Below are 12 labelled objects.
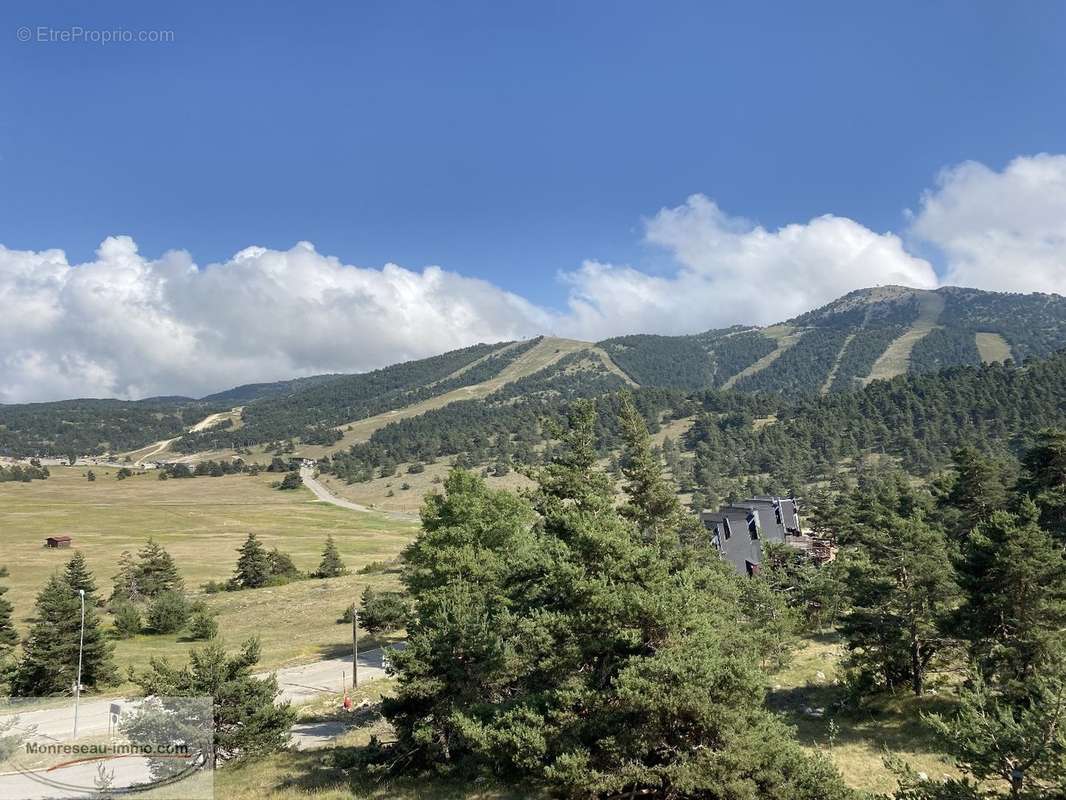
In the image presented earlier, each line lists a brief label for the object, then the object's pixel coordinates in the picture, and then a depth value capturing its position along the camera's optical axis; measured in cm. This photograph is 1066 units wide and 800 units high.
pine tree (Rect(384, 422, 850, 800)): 1192
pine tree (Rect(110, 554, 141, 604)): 6094
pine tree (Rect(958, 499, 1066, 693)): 2027
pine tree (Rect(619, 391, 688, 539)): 2514
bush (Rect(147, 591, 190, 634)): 5438
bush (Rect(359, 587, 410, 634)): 4878
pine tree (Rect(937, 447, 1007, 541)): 4616
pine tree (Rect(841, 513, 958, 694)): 2495
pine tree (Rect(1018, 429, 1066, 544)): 3759
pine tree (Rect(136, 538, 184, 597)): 6288
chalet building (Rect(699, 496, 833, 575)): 5809
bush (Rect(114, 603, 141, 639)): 5250
